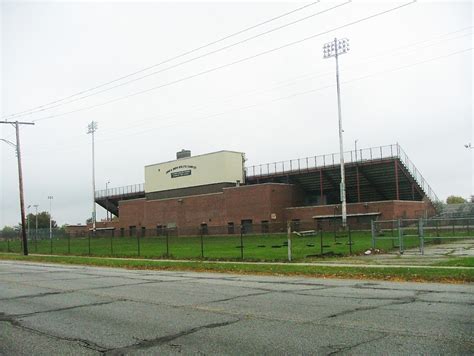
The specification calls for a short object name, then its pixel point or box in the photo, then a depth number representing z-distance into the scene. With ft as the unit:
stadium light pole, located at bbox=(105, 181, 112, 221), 309.59
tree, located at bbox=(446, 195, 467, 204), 407.44
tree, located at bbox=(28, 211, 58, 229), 493.19
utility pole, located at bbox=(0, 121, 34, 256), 130.43
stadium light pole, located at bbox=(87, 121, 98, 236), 263.49
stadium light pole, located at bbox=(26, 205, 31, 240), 445.37
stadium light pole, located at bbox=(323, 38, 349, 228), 169.78
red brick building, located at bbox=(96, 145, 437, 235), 185.12
